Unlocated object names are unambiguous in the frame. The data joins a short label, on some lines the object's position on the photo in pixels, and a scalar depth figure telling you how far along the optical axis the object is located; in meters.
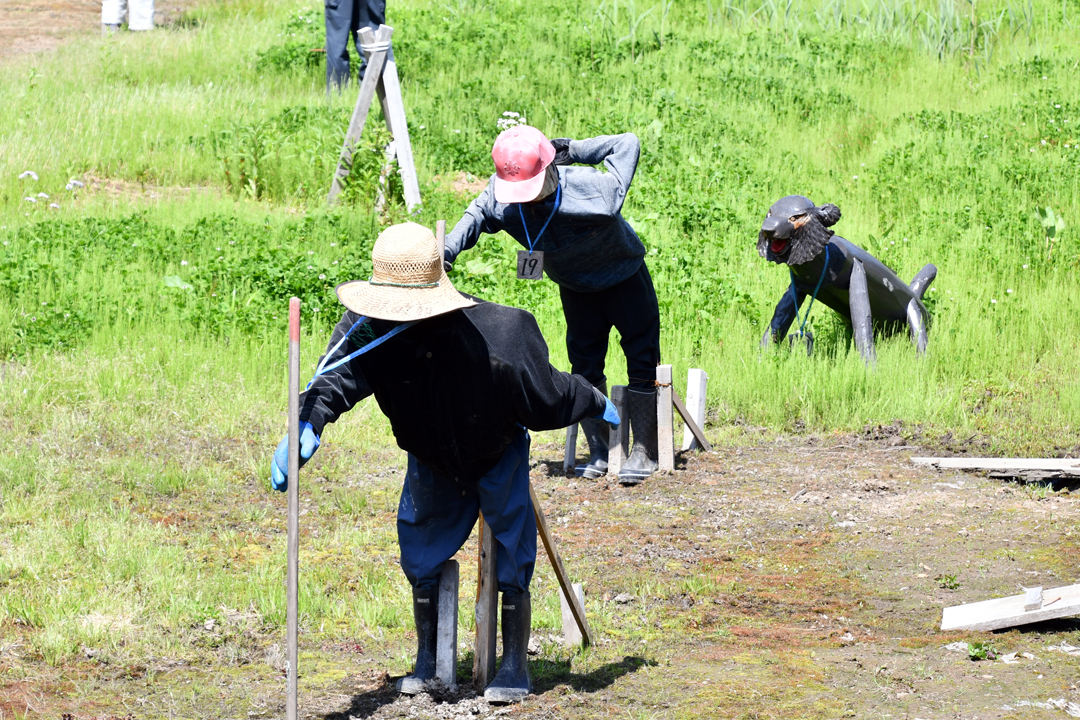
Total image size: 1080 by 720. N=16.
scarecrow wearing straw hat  7.74
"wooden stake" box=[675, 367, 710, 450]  15.25
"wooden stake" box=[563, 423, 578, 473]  14.37
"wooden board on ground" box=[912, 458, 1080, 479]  13.46
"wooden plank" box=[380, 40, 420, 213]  20.58
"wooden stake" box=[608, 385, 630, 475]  14.23
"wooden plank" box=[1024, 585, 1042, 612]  9.45
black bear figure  15.17
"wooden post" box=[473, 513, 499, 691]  8.53
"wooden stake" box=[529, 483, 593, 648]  8.79
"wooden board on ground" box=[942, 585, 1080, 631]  9.42
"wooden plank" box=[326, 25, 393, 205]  20.39
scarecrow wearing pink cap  11.41
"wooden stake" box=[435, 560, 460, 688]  8.41
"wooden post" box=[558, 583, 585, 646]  9.50
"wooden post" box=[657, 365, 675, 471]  13.93
